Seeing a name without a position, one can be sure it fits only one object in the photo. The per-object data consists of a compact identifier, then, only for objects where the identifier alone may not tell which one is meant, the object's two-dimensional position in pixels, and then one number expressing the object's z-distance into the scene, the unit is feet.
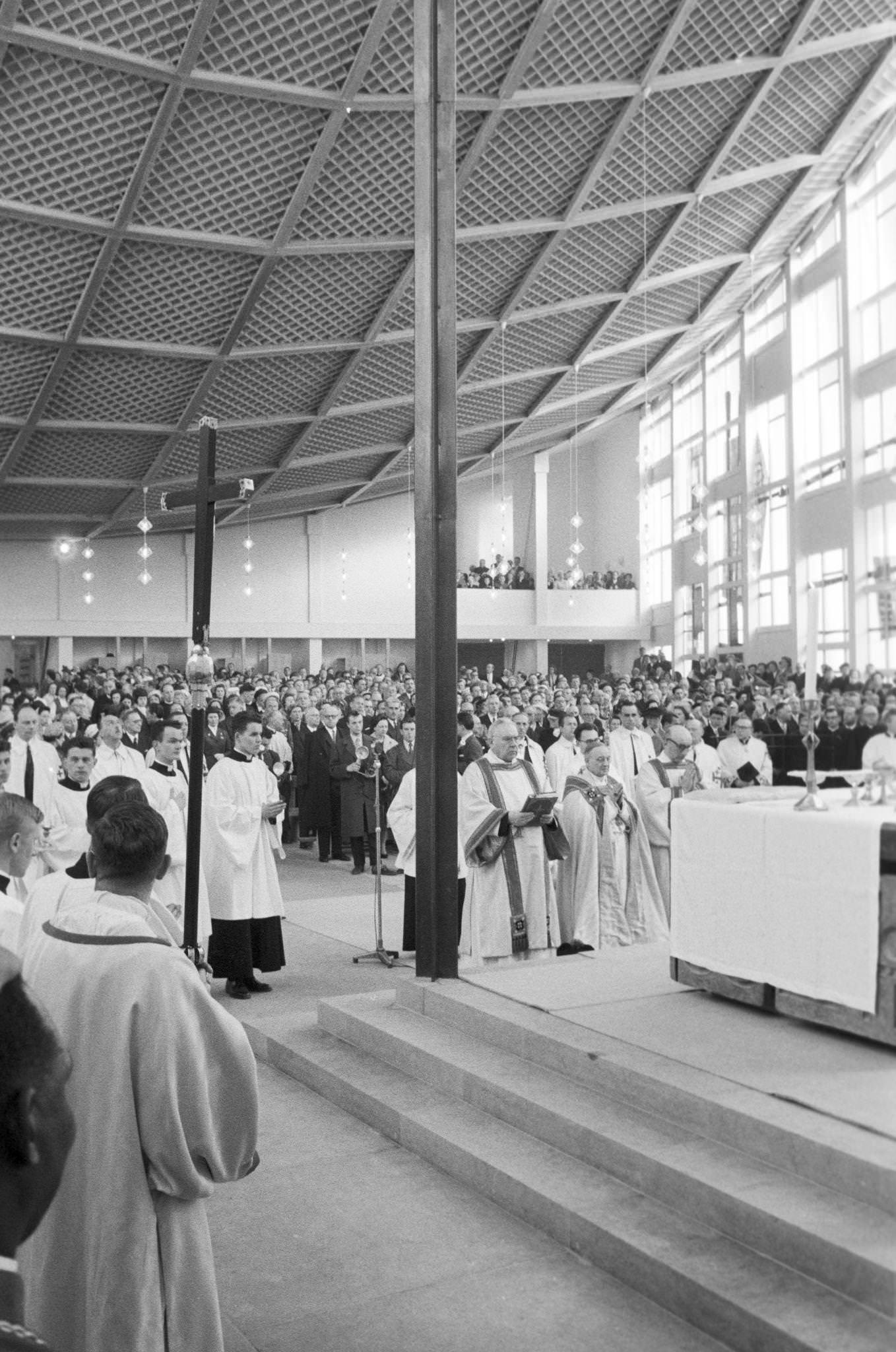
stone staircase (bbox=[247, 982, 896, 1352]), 9.50
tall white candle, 13.07
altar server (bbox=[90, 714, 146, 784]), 24.21
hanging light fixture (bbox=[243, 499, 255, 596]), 75.15
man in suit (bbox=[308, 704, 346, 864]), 39.29
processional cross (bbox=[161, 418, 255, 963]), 16.94
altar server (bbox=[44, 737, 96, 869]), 21.50
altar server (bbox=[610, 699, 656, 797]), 26.78
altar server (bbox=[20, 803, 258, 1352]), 7.63
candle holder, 13.70
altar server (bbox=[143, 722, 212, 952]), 21.25
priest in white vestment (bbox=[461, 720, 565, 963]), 21.90
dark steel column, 17.97
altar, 12.65
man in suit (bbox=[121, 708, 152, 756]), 31.32
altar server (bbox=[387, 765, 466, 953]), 24.66
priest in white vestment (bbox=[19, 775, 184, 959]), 8.84
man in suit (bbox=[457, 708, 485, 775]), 28.50
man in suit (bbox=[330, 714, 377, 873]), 36.52
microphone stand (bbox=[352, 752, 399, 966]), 23.41
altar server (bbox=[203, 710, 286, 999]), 22.08
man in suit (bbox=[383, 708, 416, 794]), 36.26
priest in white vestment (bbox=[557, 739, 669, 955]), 23.70
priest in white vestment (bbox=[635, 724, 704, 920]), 23.73
